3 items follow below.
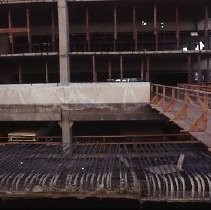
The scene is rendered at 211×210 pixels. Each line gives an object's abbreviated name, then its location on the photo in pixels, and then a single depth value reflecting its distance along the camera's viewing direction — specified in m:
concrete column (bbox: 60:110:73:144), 23.27
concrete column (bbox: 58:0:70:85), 29.58
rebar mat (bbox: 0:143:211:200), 11.87
